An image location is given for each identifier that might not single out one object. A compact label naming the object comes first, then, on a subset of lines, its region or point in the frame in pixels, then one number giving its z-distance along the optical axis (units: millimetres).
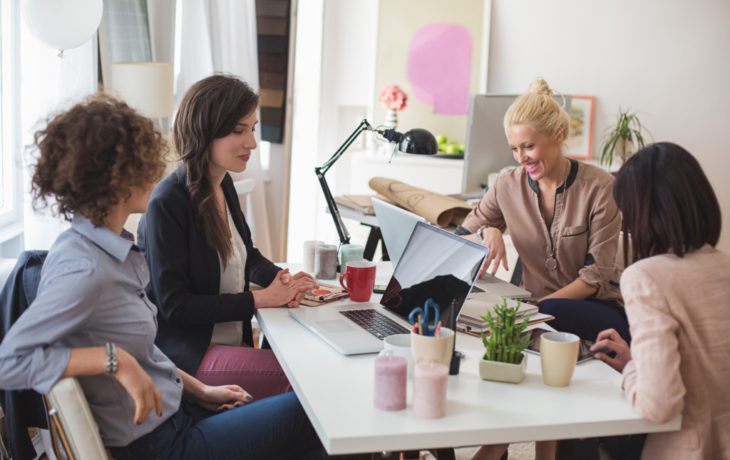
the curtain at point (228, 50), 3918
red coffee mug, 1955
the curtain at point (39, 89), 2531
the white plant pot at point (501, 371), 1403
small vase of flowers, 5086
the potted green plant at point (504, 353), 1407
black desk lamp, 2211
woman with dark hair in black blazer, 1849
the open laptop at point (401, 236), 1999
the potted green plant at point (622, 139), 4953
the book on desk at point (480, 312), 1732
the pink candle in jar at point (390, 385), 1249
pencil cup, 1333
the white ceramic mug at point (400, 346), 1393
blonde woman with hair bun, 2223
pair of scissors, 1356
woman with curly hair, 1205
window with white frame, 2717
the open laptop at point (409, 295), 1630
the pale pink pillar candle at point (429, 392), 1227
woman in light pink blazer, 1274
